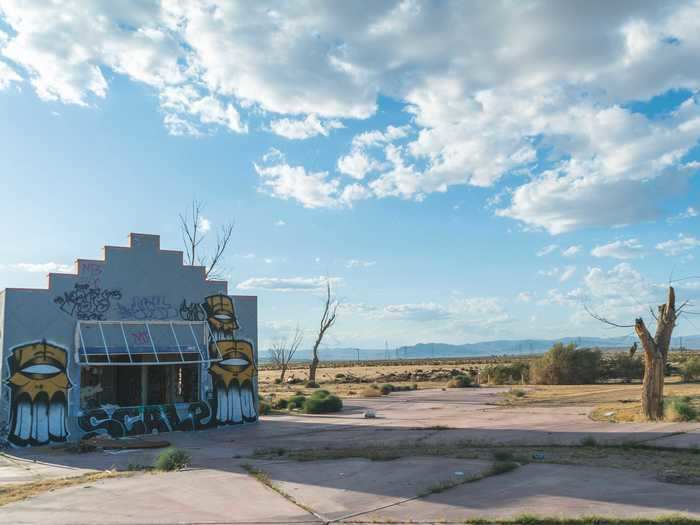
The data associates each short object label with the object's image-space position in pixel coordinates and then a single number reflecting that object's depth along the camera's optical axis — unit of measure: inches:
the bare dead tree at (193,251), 1827.3
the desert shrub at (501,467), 466.6
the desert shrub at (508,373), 1996.8
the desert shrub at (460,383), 1780.3
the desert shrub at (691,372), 1674.5
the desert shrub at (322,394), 1170.0
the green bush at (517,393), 1335.4
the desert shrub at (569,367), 1769.2
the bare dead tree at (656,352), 768.3
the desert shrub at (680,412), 736.8
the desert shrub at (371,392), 1539.4
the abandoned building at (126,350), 790.5
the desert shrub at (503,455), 517.8
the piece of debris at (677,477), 410.9
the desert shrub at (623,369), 1787.6
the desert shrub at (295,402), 1227.9
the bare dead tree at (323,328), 2300.7
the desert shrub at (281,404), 1253.5
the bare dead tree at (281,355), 2662.4
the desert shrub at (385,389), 1588.3
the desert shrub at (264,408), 1145.4
